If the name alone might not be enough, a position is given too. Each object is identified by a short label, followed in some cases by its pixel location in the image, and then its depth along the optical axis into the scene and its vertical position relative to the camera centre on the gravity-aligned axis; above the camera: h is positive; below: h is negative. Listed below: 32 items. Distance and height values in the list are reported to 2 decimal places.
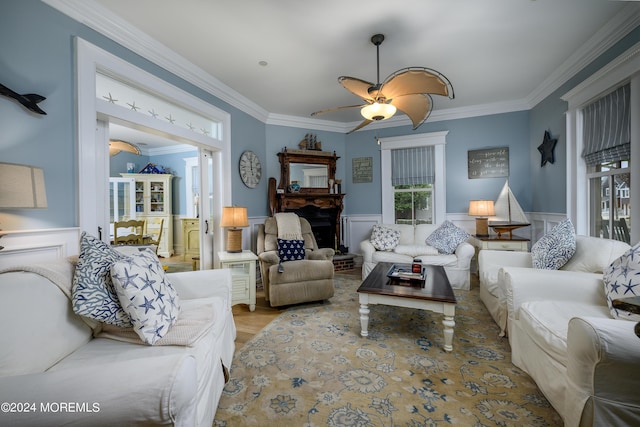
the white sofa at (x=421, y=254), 3.54 -0.62
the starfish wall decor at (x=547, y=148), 3.41 +0.83
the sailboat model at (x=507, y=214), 3.57 -0.05
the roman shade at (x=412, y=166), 4.58 +0.83
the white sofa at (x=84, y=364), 0.65 -0.48
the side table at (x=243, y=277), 2.90 -0.71
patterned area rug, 1.42 -1.11
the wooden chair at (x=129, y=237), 4.33 -0.37
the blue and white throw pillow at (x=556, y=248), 2.08 -0.32
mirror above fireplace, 4.58 +0.79
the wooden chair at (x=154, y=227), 6.15 -0.28
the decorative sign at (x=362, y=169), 5.00 +0.84
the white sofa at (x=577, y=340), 1.07 -0.65
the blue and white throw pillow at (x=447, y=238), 3.75 -0.39
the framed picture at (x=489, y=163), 4.16 +0.79
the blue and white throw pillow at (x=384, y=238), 4.06 -0.41
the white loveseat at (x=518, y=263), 1.90 -0.47
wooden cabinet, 5.95 -0.52
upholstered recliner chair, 2.87 -0.75
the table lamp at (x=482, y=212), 3.80 -0.02
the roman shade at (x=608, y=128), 2.34 +0.80
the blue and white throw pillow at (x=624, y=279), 1.45 -0.41
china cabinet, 6.14 +0.34
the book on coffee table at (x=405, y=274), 2.40 -0.61
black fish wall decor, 1.60 +0.77
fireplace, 4.70 -0.17
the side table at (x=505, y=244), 3.51 -0.46
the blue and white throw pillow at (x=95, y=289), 1.22 -0.35
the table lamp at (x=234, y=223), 3.14 -0.11
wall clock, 3.93 +0.71
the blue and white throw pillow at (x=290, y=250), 3.41 -0.49
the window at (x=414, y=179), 4.50 +0.59
